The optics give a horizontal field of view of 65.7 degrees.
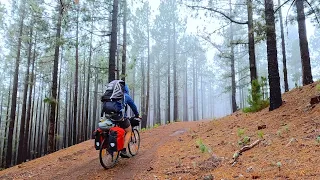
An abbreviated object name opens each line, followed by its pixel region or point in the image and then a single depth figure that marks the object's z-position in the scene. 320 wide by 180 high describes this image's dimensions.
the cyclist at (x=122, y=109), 5.67
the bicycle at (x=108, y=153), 5.58
